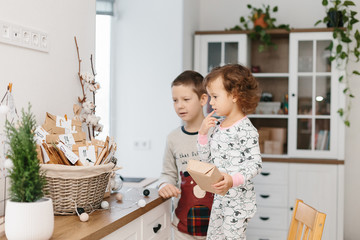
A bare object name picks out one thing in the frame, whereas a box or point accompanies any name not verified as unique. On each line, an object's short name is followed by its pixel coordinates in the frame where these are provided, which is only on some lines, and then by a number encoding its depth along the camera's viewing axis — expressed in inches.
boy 79.8
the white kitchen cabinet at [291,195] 152.5
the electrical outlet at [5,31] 60.3
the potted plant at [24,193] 46.1
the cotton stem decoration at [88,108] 76.6
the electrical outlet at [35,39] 67.1
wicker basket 57.9
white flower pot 46.2
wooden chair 61.1
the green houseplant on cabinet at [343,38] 152.5
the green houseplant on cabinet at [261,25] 159.5
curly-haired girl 66.8
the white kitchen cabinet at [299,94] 155.0
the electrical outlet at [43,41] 69.4
